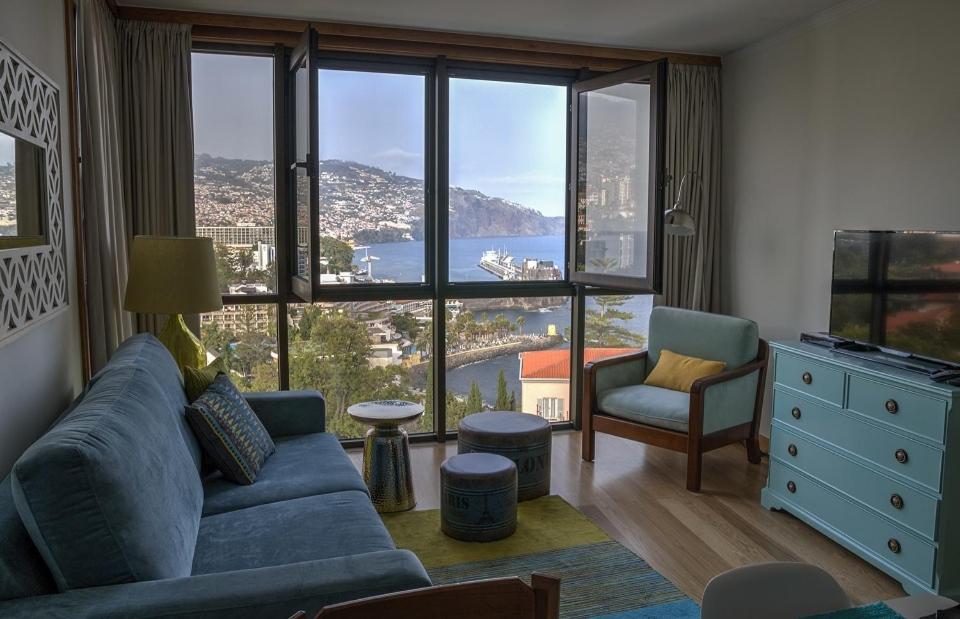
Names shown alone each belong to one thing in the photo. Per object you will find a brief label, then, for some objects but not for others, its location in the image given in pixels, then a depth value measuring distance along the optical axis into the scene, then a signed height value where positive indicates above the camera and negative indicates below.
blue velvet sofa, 1.63 -0.72
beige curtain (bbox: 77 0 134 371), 3.36 +0.19
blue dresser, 2.90 -0.90
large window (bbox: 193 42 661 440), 4.54 +0.07
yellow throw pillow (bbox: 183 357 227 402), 3.19 -0.58
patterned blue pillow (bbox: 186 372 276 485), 2.89 -0.74
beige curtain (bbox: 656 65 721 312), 5.10 +0.41
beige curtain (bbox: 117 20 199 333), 4.21 +0.59
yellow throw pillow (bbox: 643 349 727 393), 4.48 -0.75
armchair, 4.18 -0.87
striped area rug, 2.92 -1.34
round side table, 3.82 -1.07
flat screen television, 3.14 -0.21
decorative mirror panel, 2.18 +0.12
